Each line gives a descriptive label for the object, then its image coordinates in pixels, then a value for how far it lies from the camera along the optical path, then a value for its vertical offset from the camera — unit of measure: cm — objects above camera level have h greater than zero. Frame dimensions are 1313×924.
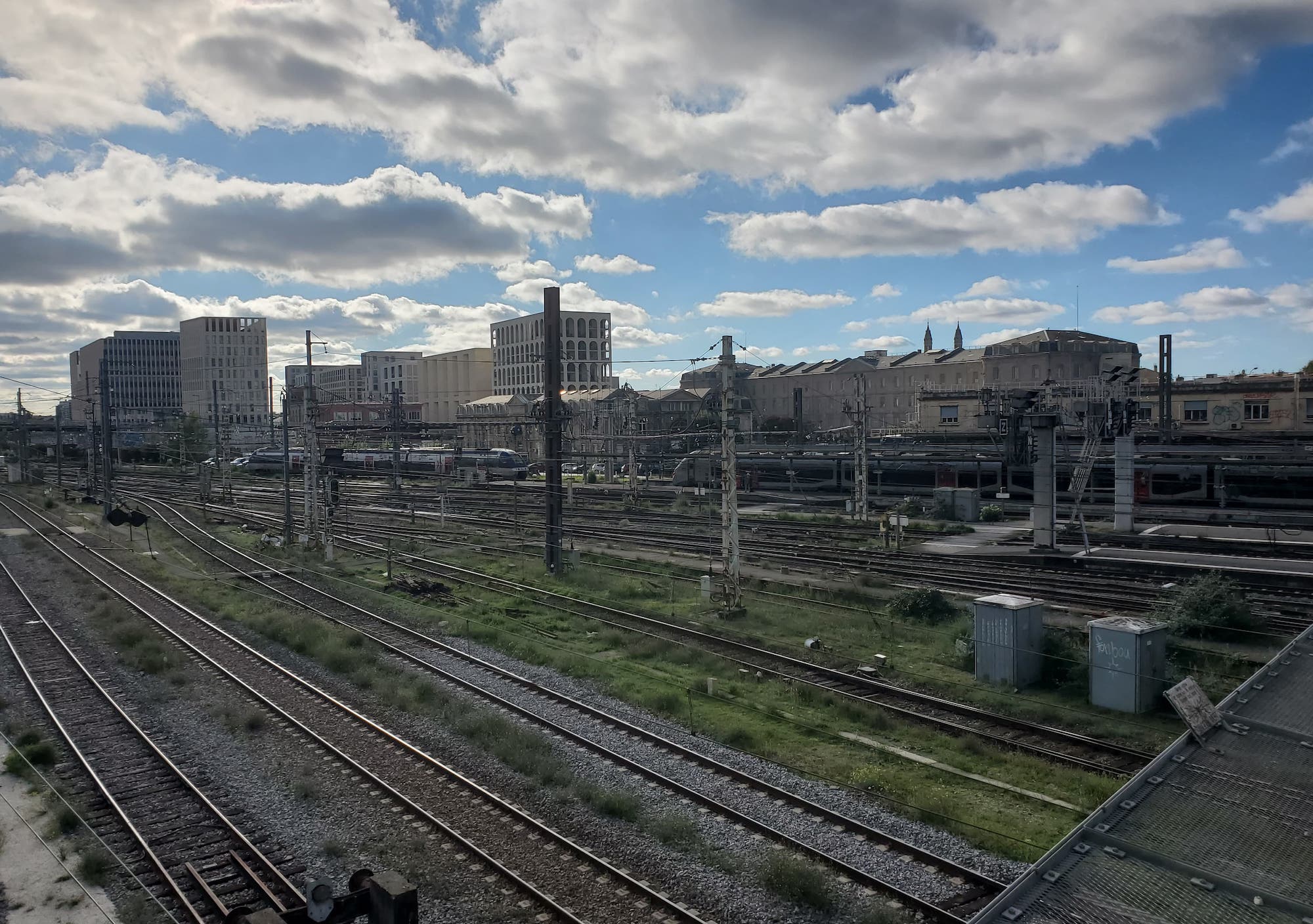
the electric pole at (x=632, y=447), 3982 -48
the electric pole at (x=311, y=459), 2730 -61
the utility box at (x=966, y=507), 3678 -294
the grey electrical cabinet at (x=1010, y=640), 1396 -320
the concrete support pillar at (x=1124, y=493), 3097 -208
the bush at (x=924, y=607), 1870 -357
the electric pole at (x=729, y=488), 1928 -112
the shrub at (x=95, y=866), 864 -408
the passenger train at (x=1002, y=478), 3491 -203
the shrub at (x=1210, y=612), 1633 -325
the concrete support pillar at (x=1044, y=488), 2541 -155
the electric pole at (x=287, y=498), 3133 -203
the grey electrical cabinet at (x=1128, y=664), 1259 -323
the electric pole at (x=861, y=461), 3484 -102
